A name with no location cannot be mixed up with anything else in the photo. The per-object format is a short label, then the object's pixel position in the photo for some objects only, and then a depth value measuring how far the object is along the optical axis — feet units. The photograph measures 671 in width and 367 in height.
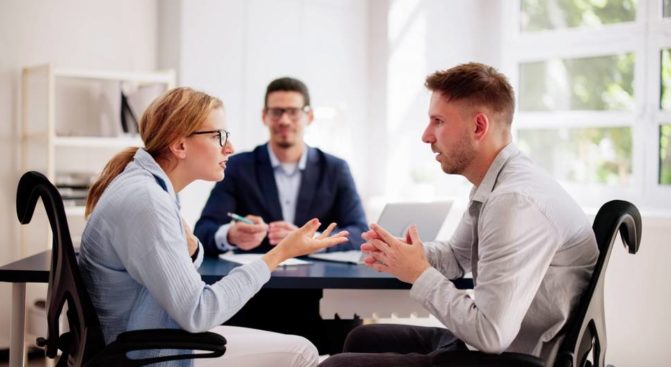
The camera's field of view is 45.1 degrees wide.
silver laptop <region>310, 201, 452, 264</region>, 9.32
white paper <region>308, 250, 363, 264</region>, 9.56
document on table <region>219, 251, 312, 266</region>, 9.33
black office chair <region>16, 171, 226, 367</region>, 6.13
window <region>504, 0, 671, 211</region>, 14.39
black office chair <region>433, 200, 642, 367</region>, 5.95
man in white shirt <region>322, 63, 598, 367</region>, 5.98
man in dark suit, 11.43
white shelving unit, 13.94
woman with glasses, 6.21
